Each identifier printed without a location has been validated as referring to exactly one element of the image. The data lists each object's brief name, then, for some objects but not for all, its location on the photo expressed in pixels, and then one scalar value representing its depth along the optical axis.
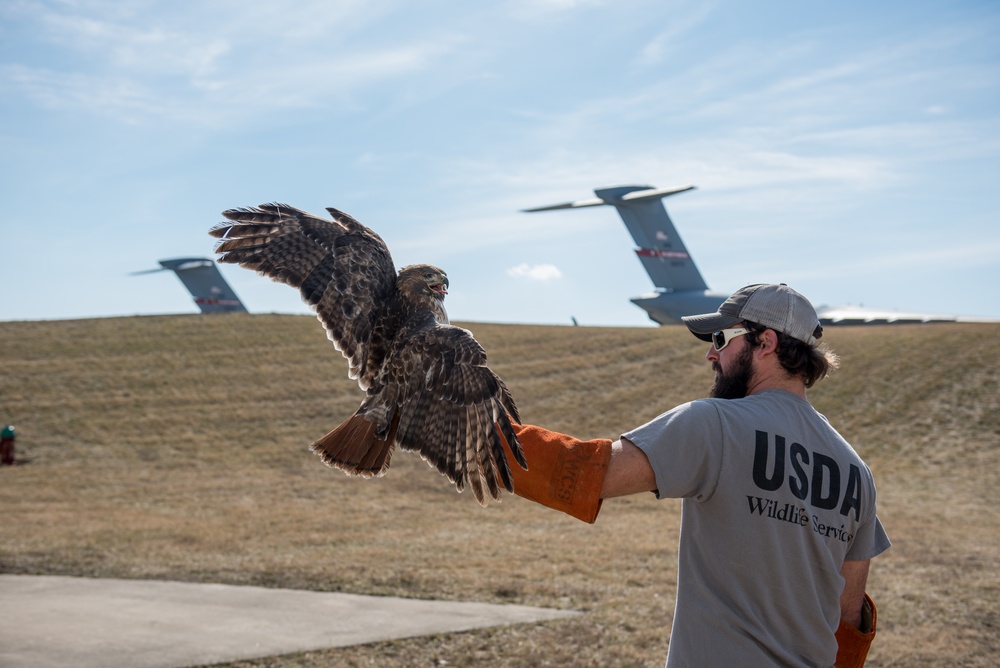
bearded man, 2.38
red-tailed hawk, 2.78
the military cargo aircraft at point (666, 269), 37.94
